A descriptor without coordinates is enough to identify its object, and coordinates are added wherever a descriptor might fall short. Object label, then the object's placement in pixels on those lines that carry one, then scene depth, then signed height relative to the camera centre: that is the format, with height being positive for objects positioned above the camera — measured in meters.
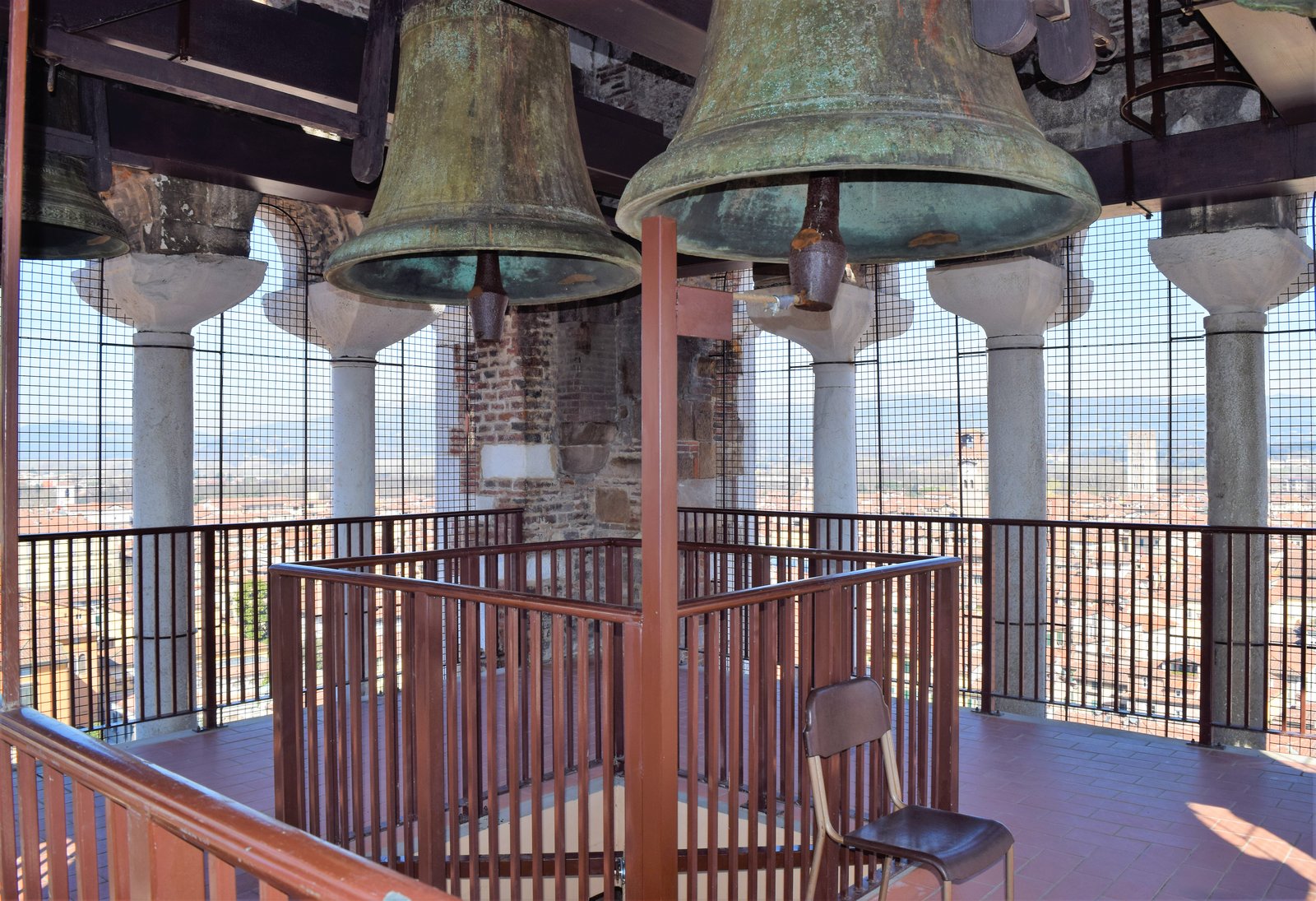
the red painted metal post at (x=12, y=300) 1.52 +0.25
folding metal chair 2.62 -1.06
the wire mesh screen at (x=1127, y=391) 10.79 +0.77
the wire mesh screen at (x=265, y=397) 9.15 +0.63
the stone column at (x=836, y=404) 7.77 +0.42
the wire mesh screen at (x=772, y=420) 12.17 +0.48
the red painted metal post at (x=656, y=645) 2.31 -0.47
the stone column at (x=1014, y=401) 6.36 +0.38
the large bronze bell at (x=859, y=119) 1.60 +0.59
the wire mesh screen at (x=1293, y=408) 9.77 +0.50
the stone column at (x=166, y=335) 5.75 +0.75
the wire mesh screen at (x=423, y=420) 10.72 +0.45
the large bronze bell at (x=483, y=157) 2.58 +0.85
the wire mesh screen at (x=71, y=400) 8.12 +0.53
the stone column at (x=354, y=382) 7.02 +0.57
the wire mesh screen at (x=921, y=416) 12.38 +0.53
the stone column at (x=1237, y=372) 5.64 +0.51
